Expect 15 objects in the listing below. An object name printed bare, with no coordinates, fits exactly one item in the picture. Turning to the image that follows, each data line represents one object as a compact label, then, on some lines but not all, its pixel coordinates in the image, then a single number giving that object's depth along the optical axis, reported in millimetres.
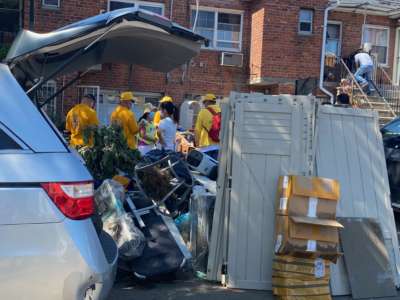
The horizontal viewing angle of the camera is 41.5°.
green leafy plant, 6527
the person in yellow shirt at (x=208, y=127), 9070
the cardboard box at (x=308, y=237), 4848
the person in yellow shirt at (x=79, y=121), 7426
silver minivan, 2979
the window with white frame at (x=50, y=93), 14050
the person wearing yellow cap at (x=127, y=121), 7777
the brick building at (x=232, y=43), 14891
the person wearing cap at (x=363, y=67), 15344
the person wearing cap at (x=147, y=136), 9154
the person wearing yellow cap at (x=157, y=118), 9344
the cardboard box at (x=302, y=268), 4934
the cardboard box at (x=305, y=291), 4918
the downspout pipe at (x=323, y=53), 16031
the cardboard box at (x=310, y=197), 4938
